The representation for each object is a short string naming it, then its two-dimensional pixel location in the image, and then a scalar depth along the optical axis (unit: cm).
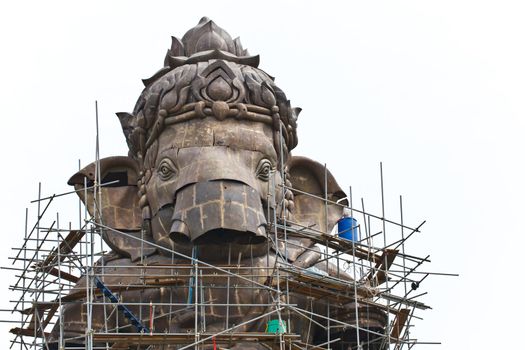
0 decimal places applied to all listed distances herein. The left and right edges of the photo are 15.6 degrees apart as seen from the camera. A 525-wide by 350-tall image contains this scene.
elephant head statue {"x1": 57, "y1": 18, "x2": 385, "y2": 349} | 3406
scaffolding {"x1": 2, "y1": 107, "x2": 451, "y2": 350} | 3347
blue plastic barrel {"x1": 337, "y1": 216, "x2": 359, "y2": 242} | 3575
